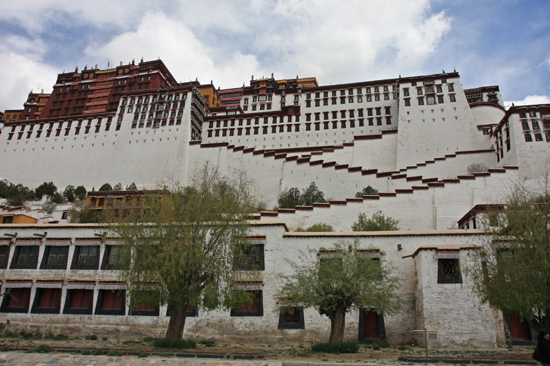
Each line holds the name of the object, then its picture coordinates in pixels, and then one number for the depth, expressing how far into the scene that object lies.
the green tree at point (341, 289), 13.20
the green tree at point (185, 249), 12.80
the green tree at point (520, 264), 11.16
